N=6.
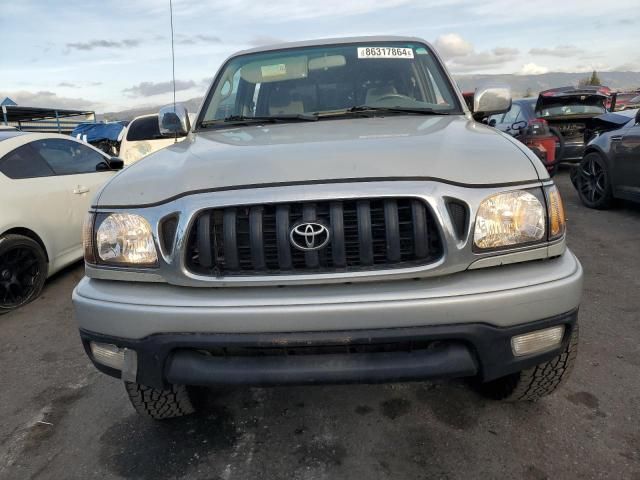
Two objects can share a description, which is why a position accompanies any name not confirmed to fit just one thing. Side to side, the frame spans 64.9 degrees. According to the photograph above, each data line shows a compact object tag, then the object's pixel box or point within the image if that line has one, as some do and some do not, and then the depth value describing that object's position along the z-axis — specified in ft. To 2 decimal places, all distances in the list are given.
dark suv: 29.35
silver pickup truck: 5.76
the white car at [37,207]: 13.98
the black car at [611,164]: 19.61
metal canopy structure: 88.95
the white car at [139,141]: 27.94
